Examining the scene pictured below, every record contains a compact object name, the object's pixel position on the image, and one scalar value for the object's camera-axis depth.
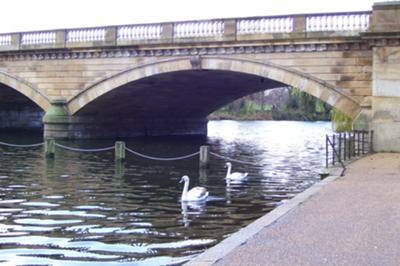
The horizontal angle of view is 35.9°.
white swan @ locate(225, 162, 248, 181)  17.86
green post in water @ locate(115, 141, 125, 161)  22.72
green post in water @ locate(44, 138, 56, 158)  23.72
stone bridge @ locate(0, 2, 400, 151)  21.05
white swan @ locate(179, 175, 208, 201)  13.51
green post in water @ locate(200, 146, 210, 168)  21.56
